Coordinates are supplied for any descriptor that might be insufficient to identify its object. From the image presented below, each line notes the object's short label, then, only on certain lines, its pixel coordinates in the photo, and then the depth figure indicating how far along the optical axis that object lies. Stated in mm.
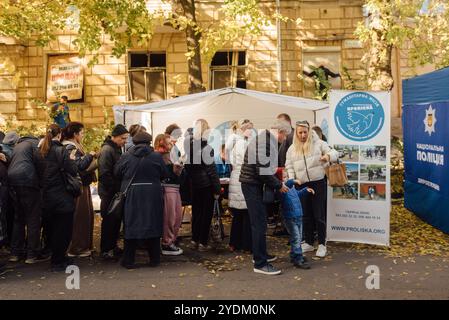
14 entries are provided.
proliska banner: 8055
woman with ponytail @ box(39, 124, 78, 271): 6906
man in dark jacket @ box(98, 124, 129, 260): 7480
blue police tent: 8914
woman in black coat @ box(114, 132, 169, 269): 6941
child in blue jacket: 6984
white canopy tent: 10367
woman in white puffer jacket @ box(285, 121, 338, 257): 7695
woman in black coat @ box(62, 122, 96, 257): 7539
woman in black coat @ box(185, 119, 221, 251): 7949
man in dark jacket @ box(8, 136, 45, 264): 7156
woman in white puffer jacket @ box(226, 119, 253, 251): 7397
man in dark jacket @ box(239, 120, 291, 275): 6539
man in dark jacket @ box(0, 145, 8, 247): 6703
